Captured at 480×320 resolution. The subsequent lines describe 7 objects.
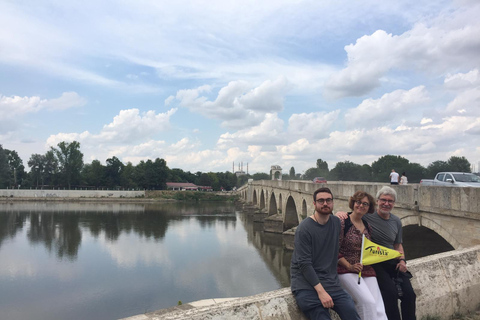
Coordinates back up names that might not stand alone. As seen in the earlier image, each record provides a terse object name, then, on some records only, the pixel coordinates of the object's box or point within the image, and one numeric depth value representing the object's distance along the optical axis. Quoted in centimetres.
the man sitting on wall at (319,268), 293
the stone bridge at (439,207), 753
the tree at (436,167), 5104
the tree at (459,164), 5461
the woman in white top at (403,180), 1622
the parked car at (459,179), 1214
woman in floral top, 313
